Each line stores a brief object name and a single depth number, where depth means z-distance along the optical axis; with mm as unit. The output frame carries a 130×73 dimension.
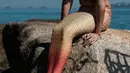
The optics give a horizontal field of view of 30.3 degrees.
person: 3706
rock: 3769
